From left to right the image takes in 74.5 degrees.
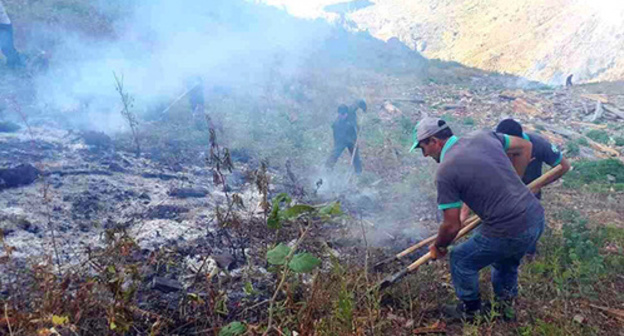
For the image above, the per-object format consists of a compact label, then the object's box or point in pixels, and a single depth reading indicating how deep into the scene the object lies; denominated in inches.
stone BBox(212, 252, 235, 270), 135.3
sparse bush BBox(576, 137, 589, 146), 379.9
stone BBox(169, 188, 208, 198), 205.5
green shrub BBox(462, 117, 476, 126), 454.3
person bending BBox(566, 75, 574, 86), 695.1
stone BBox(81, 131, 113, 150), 261.0
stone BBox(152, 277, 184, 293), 114.8
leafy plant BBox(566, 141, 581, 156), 347.3
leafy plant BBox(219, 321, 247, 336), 85.1
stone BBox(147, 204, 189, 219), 177.8
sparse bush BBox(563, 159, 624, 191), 250.0
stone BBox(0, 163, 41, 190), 183.2
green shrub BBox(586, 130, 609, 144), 397.8
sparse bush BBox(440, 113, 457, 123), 467.2
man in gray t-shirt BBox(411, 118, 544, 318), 97.6
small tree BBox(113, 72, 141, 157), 261.3
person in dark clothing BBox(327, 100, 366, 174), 269.7
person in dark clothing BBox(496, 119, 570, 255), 132.5
